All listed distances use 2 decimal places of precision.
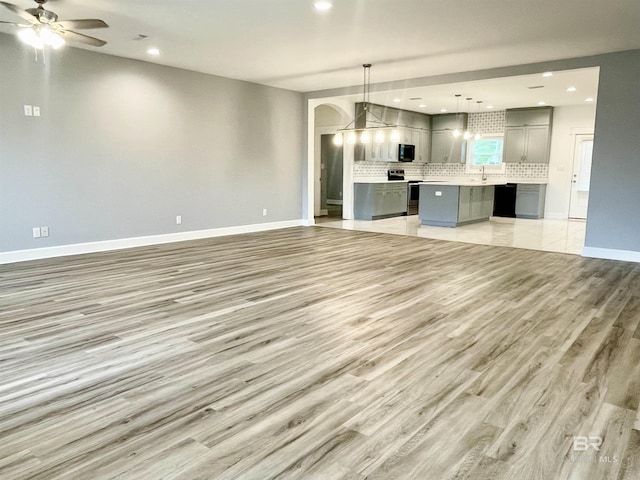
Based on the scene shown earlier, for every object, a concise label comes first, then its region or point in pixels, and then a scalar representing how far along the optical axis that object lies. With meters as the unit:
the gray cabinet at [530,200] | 11.41
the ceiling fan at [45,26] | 4.08
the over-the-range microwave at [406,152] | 11.66
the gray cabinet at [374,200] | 10.65
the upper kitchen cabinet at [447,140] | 12.52
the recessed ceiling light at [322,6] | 4.32
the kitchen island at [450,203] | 9.58
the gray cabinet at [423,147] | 12.53
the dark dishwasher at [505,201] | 11.74
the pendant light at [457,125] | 10.89
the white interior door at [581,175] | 11.06
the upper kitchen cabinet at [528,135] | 11.25
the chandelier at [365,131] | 8.87
